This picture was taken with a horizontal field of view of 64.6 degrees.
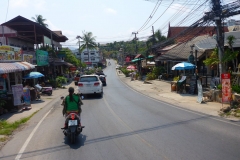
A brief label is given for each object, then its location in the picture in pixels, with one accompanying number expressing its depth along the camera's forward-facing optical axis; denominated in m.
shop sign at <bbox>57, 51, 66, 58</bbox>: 32.37
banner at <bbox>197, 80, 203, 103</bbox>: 10.92
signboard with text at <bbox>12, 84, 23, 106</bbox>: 10.64
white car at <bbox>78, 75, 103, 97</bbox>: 14.09
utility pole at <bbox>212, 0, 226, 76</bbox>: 10.62
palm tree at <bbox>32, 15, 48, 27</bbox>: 41.88
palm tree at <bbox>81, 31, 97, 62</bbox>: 50.31
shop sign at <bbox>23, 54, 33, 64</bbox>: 17.83
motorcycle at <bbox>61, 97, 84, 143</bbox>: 5.43
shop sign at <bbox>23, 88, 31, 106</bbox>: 11.70
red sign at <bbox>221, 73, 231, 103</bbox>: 9.10
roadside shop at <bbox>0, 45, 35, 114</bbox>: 10.68
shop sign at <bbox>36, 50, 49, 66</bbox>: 21.76
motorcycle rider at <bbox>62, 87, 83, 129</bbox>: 5.91
